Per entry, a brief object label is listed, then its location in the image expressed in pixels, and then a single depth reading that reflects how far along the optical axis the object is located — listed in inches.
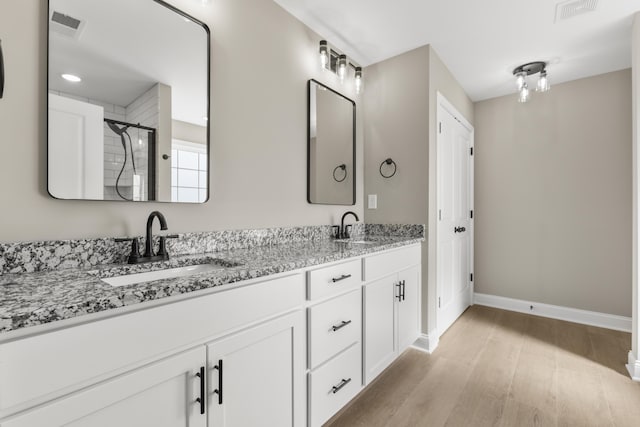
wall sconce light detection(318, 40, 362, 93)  92.2
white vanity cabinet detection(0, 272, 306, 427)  26.3
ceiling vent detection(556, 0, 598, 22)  76.4
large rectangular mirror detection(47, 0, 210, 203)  45.6
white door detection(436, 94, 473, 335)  106.8
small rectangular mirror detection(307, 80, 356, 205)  87.8
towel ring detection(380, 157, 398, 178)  102.8
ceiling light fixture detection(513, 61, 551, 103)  107.8
